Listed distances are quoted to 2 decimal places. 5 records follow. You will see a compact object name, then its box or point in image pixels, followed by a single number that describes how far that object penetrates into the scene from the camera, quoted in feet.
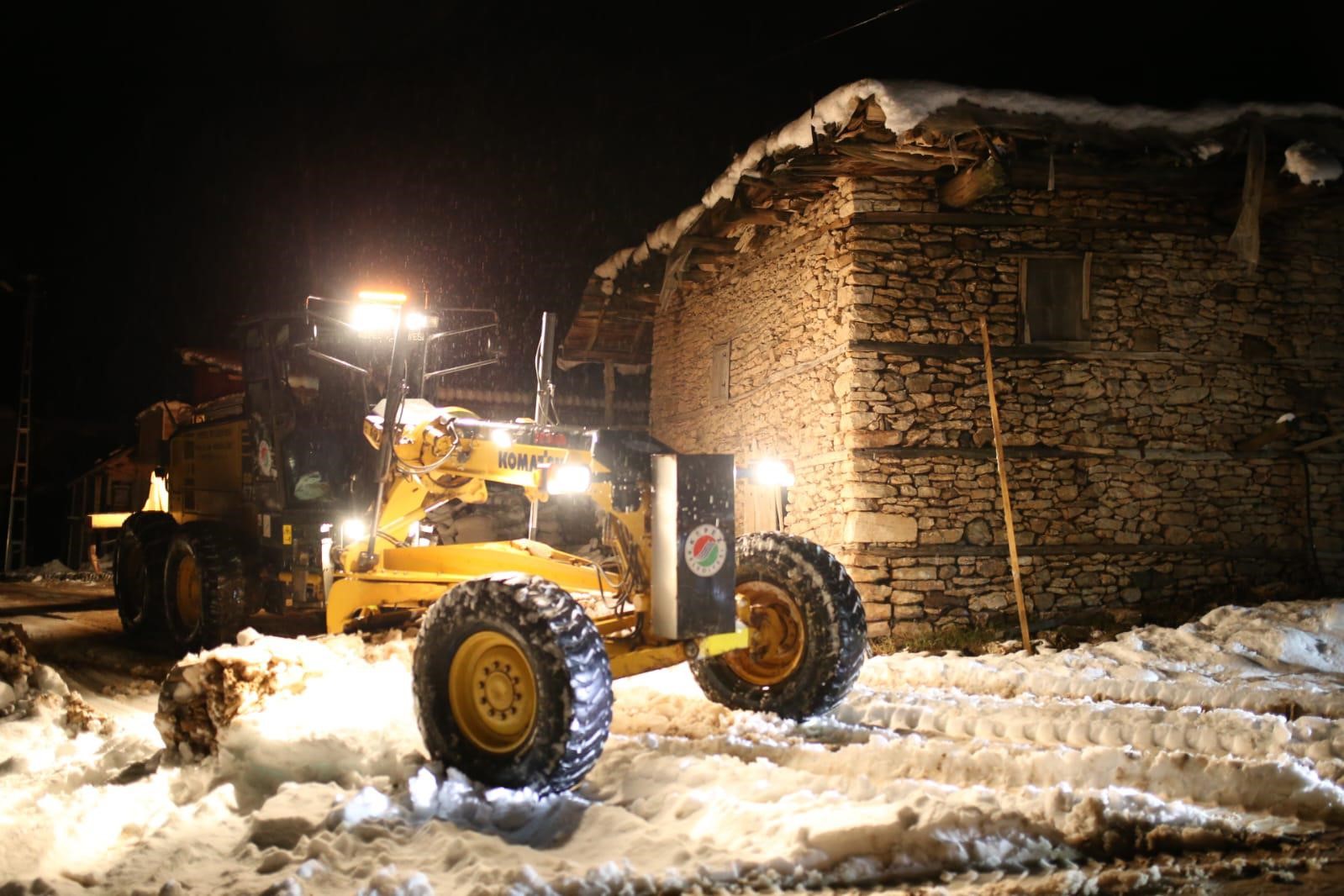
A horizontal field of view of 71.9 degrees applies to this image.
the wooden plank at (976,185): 28.94
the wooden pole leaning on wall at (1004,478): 29.00
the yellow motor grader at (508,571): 14.43
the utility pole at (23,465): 68.90
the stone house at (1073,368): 30.76
